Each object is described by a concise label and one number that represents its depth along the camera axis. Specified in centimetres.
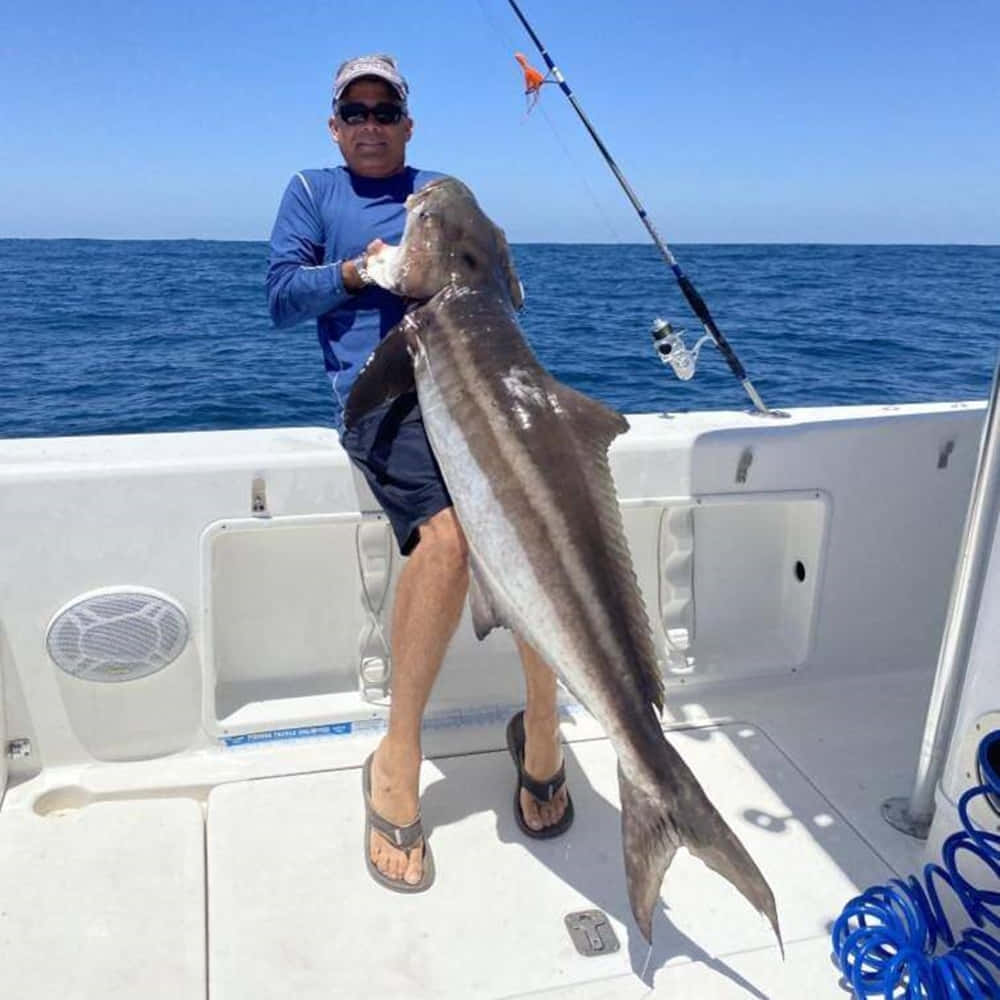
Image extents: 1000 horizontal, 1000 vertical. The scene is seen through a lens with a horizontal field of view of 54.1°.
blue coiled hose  236
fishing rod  427
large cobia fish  223
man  293
